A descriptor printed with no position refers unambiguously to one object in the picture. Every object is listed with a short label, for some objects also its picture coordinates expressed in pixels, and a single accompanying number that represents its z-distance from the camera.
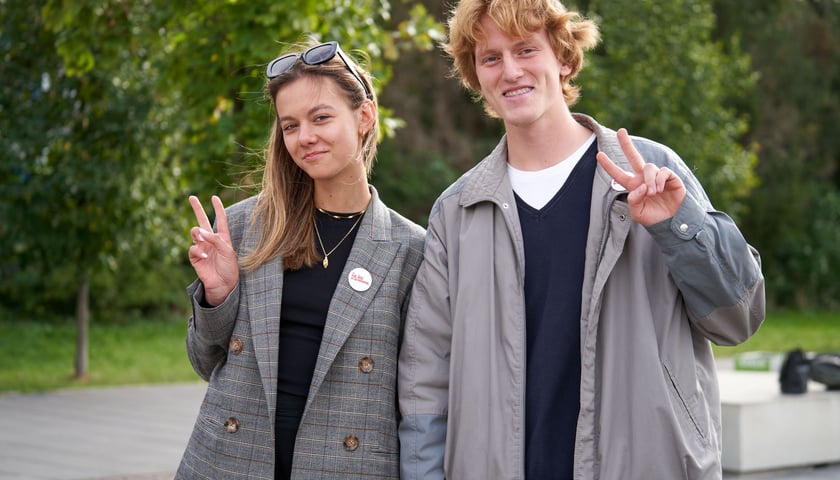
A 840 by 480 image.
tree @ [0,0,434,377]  10.96
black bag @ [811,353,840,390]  7.52
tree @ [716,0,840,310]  26.03
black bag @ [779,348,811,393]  7.36
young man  2.80
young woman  3.12
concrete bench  7.06
